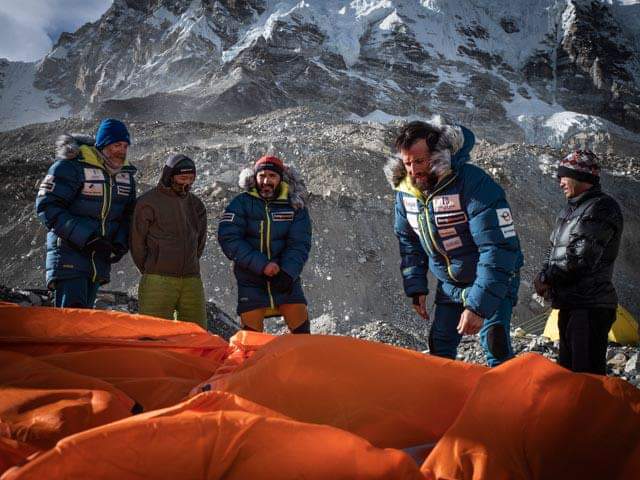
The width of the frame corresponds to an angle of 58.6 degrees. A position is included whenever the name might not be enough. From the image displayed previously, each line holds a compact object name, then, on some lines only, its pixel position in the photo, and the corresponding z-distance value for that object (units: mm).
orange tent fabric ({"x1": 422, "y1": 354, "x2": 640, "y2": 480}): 1438
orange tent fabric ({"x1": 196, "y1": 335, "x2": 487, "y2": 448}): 1738
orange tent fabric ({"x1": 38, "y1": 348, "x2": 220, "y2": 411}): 2004
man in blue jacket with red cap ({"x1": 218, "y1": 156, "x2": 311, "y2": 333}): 3691
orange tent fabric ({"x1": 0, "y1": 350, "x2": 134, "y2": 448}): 1475
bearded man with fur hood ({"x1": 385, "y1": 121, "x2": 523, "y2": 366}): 2678
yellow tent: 6891
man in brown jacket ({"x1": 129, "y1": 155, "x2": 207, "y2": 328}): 3809
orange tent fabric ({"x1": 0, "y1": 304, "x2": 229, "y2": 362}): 2330
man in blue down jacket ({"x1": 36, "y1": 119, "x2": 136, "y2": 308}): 3611
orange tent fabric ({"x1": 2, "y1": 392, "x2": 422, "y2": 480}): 1249
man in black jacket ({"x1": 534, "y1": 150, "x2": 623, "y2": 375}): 2988
